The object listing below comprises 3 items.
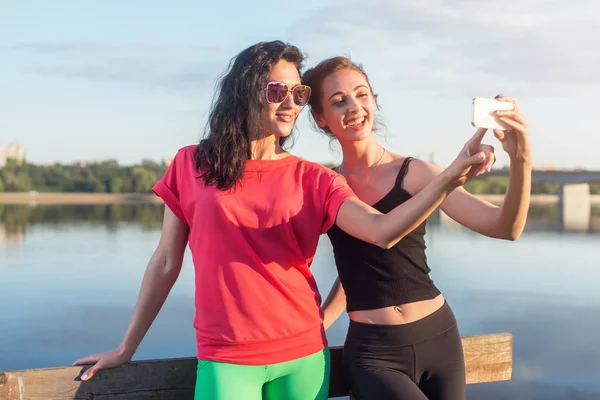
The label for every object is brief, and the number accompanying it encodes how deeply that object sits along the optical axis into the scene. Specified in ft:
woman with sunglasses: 7.22
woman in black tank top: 7.93
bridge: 137.90
